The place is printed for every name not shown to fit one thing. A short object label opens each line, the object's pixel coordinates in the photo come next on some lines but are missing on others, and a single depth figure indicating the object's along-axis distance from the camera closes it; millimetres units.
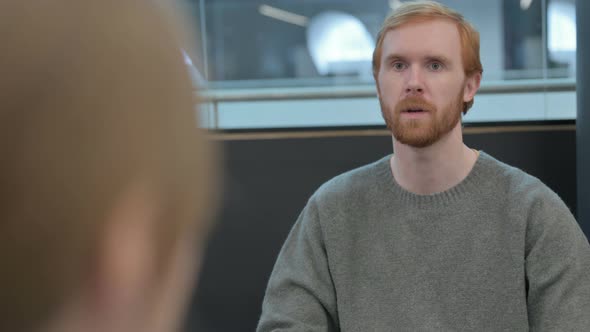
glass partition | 2782
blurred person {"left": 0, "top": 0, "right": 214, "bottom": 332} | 445
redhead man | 2098
